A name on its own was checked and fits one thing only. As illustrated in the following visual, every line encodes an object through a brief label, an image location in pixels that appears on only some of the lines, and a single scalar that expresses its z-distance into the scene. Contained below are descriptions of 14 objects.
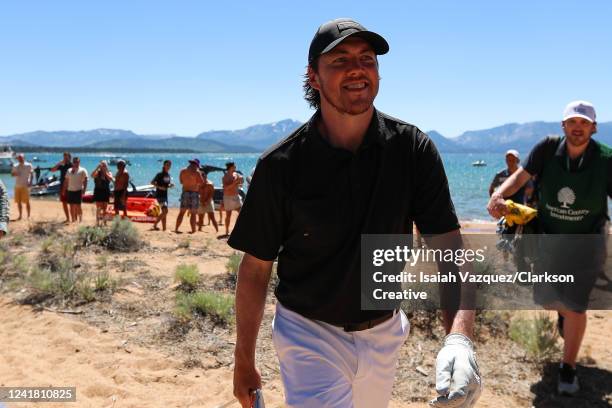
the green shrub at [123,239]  8.84
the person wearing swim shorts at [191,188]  12.35
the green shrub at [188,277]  6.29
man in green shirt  3.94
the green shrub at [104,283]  6.14
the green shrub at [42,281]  6.06
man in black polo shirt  2.07
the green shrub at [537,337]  4.65
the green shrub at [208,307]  5.29
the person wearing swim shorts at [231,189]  12.89
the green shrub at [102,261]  7.20
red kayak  16.52
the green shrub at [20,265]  6.87
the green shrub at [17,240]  9.32
